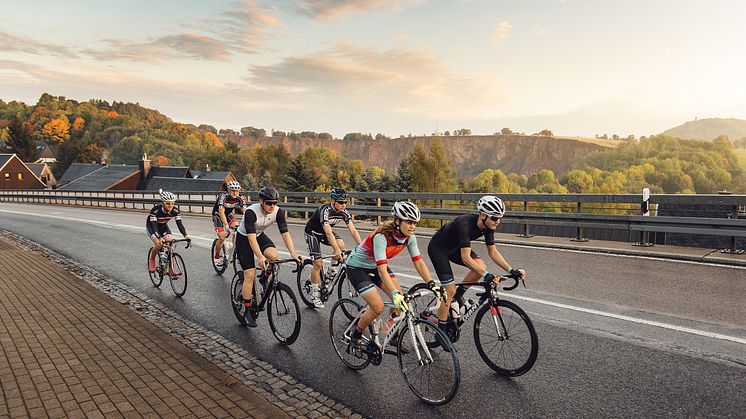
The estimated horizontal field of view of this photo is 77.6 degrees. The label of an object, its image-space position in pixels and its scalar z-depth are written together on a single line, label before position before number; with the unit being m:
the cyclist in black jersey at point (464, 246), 5.21
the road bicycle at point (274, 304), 5.80
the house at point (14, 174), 82.88
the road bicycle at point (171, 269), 8.33
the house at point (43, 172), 98.79
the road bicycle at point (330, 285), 7.27
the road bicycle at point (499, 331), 4.70
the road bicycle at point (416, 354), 4.18
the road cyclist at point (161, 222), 8.63
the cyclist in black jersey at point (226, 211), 9.89
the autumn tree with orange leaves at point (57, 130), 161.75
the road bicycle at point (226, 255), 9.84
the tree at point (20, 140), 124.38
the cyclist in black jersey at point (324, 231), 7.25
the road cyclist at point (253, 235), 6.38
